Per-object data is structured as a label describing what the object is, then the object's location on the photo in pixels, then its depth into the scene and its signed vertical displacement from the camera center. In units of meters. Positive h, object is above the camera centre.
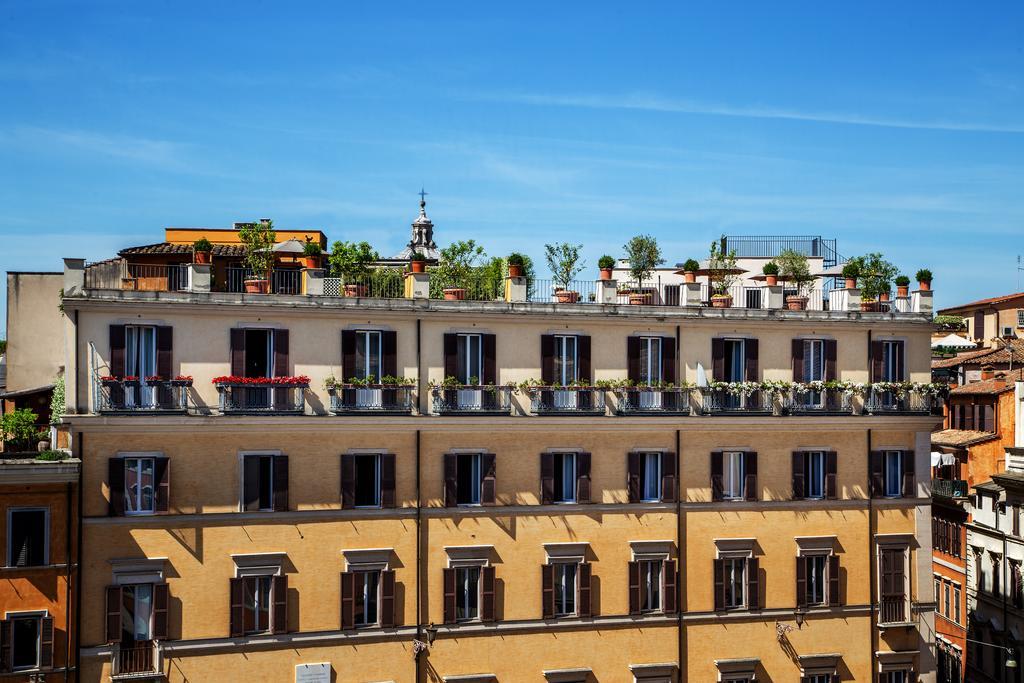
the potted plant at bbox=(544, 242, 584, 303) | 41.72 +3.02
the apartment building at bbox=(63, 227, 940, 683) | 36.91 -4.95
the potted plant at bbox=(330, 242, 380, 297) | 39.81 +3.32
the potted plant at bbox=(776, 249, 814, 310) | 44.00 +2.91
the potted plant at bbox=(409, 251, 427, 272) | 40.59 +2.77
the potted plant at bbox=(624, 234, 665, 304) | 51.72 +3.89
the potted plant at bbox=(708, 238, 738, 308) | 43.19 +2.77
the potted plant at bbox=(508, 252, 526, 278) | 41.62 +2.80
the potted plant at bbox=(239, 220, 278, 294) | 38.44 +3.25
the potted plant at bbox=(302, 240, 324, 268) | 39.62 +3.00
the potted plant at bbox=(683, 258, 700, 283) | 43.75 +2.70
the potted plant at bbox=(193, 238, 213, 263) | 38.40 +3.02
